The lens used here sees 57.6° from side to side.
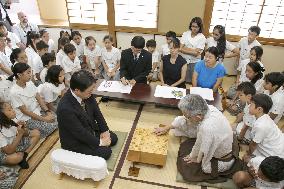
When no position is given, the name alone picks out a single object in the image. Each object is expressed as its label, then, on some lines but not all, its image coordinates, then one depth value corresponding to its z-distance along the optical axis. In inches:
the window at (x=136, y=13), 238.2
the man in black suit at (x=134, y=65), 175.2
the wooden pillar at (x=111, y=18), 228.4
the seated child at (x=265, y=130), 119.1
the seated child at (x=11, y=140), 124.6
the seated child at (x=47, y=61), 173.6
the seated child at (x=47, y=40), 216.9
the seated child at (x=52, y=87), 157.3
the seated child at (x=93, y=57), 210.4
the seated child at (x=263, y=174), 97.8
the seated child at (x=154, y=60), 204.4
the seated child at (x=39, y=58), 194.2
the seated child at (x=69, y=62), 186.5
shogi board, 128.8
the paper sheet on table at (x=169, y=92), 162.5
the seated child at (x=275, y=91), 144.6
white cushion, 116.9
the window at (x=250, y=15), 218.7
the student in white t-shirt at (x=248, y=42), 195.6
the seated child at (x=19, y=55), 171.2
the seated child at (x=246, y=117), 141.5
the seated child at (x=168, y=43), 194.5
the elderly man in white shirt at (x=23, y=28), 232.8
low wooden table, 156.5
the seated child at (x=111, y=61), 205.0
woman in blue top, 170.9
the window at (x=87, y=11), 249.8
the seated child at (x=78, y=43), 213.1
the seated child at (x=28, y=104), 143.4
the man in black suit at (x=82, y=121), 112.6
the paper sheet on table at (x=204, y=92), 159.8
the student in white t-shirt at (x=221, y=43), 196.3
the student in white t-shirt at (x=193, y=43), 195.8
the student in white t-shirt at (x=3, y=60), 187.3
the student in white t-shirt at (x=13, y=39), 207.0
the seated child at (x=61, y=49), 195.2
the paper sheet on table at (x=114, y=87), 166.6
